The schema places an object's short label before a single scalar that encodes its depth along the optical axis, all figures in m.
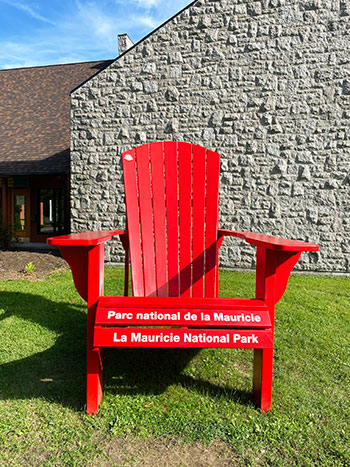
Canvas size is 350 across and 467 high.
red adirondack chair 1.62
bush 8.93
